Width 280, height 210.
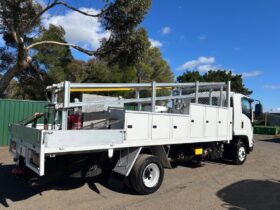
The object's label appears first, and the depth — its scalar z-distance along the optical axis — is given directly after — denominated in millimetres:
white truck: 3821
